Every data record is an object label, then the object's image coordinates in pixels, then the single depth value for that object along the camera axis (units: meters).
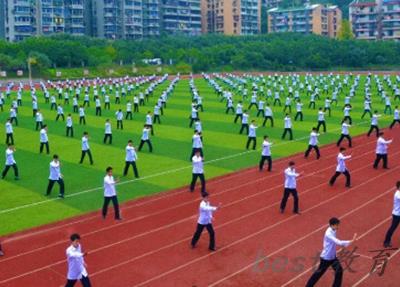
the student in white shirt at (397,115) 28.72
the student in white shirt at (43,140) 24.02
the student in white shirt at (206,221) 12.85
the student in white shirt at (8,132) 25.95
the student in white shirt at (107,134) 26.41
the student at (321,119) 28.16
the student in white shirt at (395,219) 12.84
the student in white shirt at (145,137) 24.03
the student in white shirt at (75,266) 10.43
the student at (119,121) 30.36
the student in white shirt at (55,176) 17.33
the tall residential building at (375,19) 110.56
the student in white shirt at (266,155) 20.24
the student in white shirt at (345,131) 24.34
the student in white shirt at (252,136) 24.59
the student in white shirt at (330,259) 10.32
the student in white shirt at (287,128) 26.81
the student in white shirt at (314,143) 22.08
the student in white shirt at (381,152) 20.41
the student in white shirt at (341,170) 17.80
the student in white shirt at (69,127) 28.71
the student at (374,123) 26.46
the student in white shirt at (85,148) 22.00
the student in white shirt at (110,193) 15.33
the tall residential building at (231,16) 128.00
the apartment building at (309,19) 123.89
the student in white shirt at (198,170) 17.58
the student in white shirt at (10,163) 19.72
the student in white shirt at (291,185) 15.44
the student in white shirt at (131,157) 19.70
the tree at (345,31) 108.05
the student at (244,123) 28.37
